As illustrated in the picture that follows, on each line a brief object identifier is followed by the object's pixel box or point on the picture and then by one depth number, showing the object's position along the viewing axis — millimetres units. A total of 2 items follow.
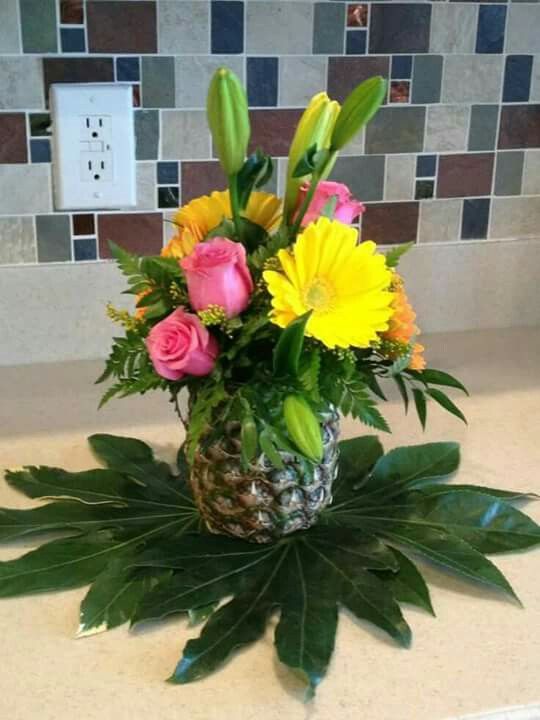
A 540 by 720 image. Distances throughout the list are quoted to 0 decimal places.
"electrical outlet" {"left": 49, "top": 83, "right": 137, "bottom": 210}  1071
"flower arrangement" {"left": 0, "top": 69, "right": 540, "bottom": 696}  677
